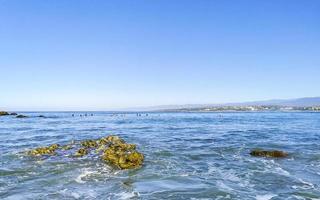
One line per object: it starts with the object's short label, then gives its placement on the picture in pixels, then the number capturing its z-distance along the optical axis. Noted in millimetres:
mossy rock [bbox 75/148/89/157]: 19828
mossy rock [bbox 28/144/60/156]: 20107
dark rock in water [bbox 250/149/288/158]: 19673
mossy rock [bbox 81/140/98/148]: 23494
